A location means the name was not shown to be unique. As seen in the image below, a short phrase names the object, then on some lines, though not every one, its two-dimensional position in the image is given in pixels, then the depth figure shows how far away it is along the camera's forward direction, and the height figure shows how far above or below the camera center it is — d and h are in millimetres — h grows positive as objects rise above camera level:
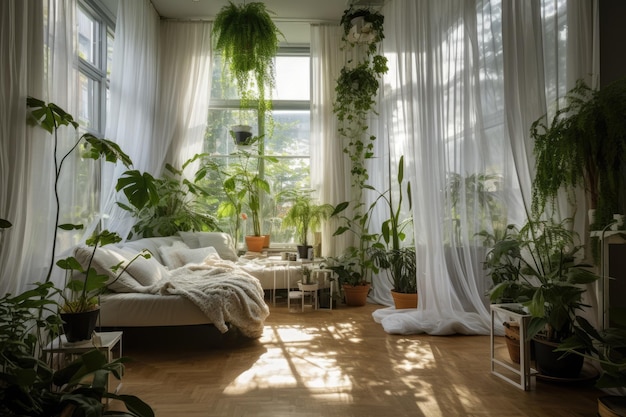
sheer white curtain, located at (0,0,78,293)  2230 +507
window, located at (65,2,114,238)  3961 +1521
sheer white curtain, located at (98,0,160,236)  3984 +1328
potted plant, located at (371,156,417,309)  4383 -377
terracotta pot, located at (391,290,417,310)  4309 -811
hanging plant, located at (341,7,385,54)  3961 +1812
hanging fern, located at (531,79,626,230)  2311 +376
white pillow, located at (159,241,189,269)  4357 -347
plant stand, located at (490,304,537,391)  2477 -896
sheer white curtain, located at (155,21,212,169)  5637 +1857
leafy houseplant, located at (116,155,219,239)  5020 +146
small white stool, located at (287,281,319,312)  4523 -787
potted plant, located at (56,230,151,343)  2252 -467
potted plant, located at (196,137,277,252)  5551 +445
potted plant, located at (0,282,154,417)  1448 -587
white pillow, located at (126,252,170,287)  3408 -393
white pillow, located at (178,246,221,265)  4457 -350
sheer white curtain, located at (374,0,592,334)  2924 +790
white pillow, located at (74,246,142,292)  2988 -290
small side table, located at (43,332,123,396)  2205 -648
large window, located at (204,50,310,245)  5938 +1276
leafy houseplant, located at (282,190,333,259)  5234 +72
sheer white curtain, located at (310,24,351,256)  5688 +1324
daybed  3135 -553
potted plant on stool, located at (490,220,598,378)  2301 -398
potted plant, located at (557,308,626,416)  1870 -639
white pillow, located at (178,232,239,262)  4949 -226
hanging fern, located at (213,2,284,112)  4469 +1950
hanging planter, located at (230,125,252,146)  5562 +1142
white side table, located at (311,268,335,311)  4762 -633
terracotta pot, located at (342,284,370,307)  4934 -860
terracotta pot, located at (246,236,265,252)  5641 -282
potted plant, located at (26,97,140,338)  2275 +359
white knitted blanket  3166 -579
